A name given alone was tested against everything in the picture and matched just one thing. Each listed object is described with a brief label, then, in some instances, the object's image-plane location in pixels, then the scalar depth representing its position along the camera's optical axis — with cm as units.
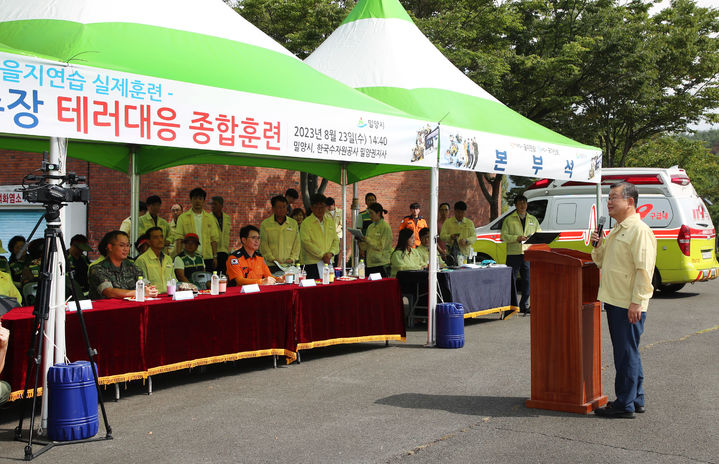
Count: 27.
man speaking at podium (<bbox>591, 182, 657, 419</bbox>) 551
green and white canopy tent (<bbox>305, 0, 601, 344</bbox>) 961
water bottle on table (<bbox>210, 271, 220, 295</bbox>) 731
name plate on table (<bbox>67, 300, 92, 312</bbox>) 617
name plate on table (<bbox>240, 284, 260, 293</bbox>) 763
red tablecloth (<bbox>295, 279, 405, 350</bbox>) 816
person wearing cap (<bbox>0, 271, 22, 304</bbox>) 686
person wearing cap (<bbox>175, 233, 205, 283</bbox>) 936
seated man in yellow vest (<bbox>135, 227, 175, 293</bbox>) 790
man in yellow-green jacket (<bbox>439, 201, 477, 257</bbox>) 1271
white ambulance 1401
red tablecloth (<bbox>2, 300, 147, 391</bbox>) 571
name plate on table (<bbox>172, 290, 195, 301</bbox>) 697
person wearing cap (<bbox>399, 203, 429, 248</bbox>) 1356
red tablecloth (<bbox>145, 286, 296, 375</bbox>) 675
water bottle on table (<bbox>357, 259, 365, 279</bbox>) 928
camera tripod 500
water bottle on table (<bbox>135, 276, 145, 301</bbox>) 680
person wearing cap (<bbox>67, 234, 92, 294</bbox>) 913
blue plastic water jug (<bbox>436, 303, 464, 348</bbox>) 902
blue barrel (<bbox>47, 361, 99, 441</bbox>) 518
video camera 504
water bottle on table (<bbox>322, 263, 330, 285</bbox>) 855
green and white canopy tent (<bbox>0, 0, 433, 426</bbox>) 549
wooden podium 583
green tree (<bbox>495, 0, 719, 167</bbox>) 2009
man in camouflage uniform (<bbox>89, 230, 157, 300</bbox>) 723
